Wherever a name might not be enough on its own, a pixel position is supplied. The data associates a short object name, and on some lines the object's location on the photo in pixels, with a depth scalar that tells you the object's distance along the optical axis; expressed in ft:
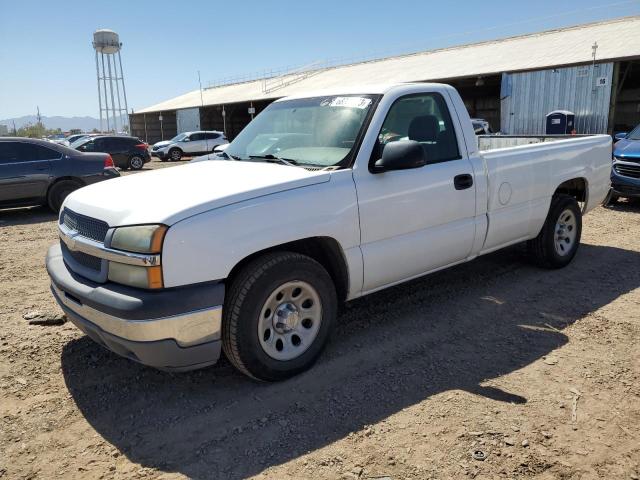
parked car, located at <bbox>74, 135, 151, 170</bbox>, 72.54
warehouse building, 72.69
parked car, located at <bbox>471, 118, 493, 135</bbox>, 68.26
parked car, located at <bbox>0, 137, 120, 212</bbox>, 32.71
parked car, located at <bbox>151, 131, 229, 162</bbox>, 94.22
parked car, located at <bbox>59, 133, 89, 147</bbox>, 81.70
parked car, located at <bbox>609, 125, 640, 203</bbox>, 29.94
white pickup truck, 9.64
